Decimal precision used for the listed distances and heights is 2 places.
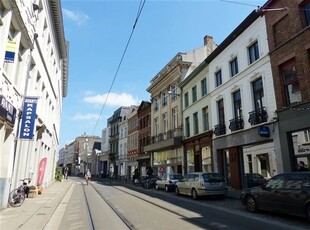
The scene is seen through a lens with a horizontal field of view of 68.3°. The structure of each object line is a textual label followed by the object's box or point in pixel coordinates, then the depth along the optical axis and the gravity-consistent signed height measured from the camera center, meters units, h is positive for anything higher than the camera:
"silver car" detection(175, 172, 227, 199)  13.22 -1.05
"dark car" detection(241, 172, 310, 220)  7.42 -1.00
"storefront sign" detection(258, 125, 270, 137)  13.74 +2.08
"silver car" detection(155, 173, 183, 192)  18.72 -1.15
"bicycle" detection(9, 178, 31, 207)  9.94 -1.26
